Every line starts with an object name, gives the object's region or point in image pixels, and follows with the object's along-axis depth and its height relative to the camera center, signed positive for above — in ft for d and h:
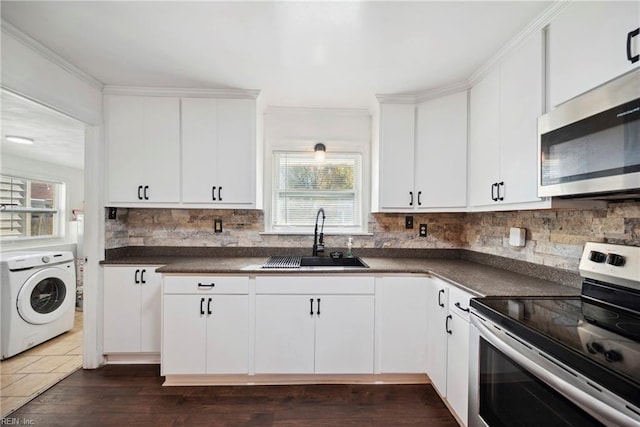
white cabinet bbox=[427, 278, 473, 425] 5.25 -2.80
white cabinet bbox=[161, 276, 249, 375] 6.64 -2.89
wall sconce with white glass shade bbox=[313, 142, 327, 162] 8.87 +2.01
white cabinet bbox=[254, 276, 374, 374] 6.67 -2.79
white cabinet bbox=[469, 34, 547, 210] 4.90 +1.73
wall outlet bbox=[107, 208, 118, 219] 7.83 -0.07
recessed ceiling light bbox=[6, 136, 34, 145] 9.91 +2.65
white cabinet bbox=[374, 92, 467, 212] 7.19 +1.62
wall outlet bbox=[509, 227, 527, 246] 6.22 -0.52
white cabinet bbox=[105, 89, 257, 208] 7.57 +1.75
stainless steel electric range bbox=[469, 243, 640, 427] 2.46 -1.49
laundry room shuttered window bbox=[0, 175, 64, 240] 11.87 +0.12
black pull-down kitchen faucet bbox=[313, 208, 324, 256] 8.22 -0.91
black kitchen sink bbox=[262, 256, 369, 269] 7.82 -1.45
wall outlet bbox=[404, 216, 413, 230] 8.70 -0.28
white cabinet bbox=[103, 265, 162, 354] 7.48 -2.70
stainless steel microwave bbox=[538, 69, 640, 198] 3.18 +0.97
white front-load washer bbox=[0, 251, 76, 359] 8.32 -2.99
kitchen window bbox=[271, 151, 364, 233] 9.12 +0.80
